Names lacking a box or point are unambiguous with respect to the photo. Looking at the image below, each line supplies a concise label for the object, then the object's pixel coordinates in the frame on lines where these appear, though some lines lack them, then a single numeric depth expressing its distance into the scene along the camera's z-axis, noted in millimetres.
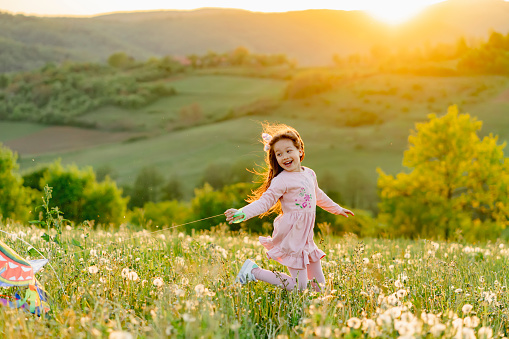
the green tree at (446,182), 18547
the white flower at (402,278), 4388
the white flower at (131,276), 4016
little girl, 4559
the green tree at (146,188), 32312
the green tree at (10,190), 20375
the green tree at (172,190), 33531
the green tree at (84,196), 20594
